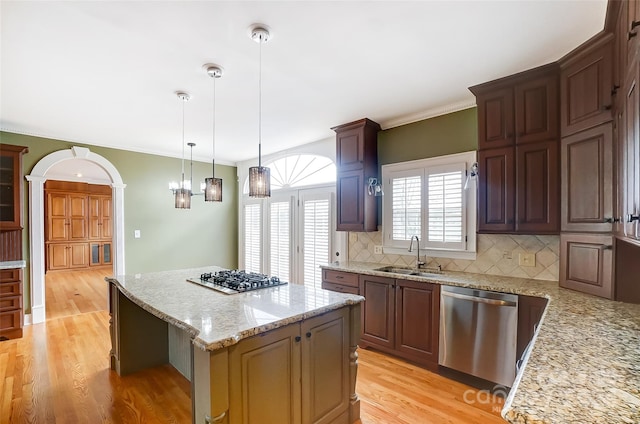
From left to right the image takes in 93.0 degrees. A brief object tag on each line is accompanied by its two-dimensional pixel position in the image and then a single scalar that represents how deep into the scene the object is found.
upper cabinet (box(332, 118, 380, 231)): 3.65
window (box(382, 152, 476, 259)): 3.09
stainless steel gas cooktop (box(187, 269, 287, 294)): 2.33
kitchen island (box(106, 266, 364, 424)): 1.45
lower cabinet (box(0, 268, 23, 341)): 3.61
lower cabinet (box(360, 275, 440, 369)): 2.80
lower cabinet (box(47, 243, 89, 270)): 7.77
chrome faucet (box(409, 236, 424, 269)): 3.37
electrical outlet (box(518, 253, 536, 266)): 2.72
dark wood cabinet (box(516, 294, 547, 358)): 2.25
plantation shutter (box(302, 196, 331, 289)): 4.42
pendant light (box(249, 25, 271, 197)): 2.20
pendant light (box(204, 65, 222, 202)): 2.90
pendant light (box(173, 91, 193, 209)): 3.18
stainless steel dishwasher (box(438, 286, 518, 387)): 2.38
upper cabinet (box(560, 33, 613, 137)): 1.94
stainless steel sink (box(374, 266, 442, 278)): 3.21
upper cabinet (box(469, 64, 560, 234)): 2.39
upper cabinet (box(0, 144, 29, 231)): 3.80
